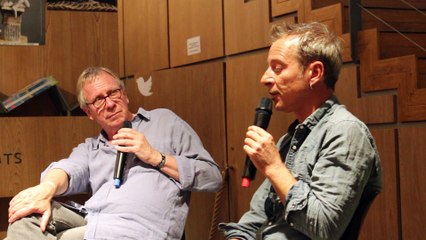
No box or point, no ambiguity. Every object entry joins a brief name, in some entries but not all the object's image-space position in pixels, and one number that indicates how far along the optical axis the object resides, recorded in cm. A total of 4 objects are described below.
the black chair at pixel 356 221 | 165
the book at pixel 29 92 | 444
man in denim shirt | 158
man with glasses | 247
